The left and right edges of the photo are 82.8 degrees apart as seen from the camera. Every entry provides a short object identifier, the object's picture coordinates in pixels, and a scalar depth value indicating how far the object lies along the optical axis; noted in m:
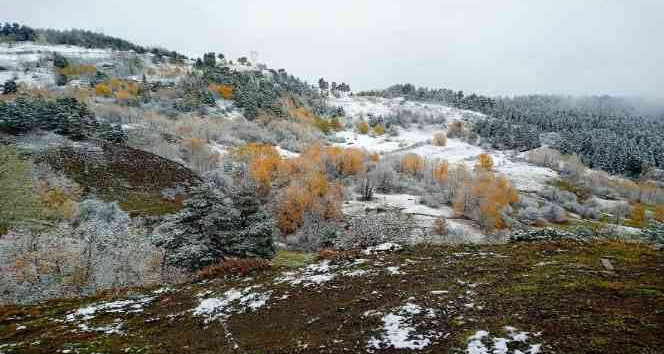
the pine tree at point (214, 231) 28.23
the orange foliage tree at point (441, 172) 106.66
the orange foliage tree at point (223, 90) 173.44
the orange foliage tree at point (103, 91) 148.75
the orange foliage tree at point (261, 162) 86.06
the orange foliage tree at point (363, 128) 188.12
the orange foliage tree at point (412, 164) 118.00
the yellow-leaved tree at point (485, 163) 125.88
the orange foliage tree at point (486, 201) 77.56
